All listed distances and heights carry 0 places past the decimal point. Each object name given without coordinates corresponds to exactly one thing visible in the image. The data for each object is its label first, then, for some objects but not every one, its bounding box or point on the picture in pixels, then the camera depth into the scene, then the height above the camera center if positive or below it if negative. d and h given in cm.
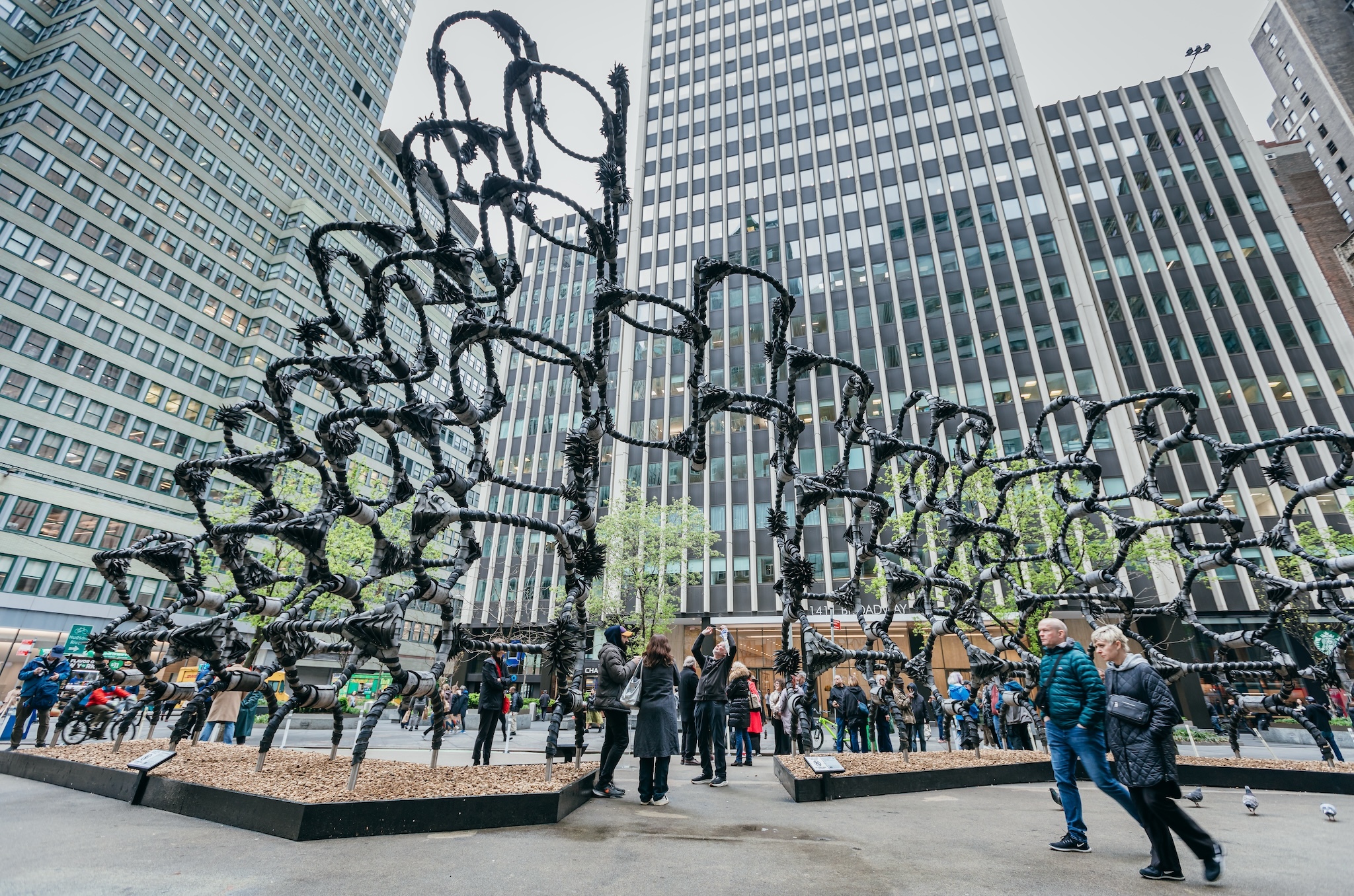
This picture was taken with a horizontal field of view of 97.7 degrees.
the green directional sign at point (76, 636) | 1709 +127
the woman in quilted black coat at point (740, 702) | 1112 -15
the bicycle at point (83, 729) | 1327 -100
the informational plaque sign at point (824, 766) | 713 -79
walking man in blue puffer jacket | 496 -14
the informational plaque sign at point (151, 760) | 598 -73
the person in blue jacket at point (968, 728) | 956 -49
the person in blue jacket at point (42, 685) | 1087 -7
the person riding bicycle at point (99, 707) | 1371 -53
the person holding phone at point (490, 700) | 1038 -19
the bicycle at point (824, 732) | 995 -105
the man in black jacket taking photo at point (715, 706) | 902 -17
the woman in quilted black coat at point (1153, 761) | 421 -40
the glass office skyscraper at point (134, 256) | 3578 +2902
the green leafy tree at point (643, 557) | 3256 +707
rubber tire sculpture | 602 +239
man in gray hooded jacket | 691 -9
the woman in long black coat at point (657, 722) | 691 -31
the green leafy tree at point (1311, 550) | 2498 +650
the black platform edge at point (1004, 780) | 766 -109
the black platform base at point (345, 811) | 488 -103
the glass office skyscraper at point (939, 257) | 3750 +2984
